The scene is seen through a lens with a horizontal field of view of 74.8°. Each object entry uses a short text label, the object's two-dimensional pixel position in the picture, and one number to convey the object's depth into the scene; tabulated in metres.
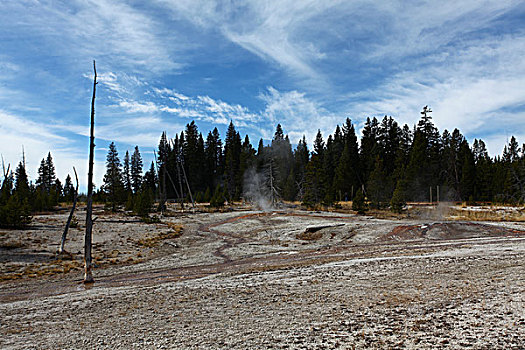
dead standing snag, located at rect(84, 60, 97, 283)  15.01
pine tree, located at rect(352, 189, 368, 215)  46.80
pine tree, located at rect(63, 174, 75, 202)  87.44
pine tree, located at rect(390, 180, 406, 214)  45.12
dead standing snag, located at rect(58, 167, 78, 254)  22.93
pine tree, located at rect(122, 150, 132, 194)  85.12
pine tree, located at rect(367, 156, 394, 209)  52.62
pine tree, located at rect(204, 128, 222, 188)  88.19
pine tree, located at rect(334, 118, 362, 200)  68.25
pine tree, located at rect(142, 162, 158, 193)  82.88
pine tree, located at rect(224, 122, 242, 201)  78.06
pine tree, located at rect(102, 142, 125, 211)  54.67
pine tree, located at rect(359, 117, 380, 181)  72.31
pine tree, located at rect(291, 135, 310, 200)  69.85
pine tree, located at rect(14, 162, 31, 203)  48.28
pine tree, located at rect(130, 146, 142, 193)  87.06
